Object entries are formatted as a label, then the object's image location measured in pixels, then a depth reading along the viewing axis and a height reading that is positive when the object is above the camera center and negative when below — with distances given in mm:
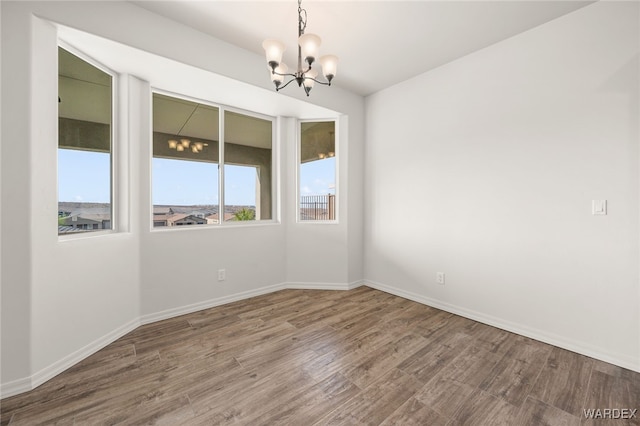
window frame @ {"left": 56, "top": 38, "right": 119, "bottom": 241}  2535 +545
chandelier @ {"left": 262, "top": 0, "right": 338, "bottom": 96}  1746 +1096
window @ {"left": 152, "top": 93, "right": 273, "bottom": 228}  2967 +586
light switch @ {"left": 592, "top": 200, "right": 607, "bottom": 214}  2041 +44
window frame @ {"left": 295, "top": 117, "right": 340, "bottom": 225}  3789 +621
